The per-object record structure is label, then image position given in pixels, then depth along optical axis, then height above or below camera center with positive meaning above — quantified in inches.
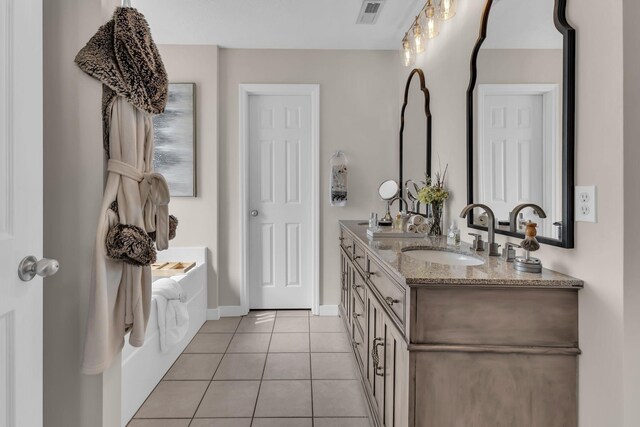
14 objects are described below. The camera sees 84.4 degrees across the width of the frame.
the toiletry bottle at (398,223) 91.9 -3.6
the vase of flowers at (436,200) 84.7 +2.3
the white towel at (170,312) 84.5 -25.5
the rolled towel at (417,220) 87.3 -2.6
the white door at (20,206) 33.0 +0.3
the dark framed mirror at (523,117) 46.3 +14.7
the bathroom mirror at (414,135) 100.7 +23.3
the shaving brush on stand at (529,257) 46.7 -6.5
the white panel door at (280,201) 134.9 +3.1
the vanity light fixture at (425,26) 80.6 +48.4
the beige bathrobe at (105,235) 44.1 -4.2
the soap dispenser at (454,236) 72.7 -5.5
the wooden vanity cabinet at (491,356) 43.1 -18.0
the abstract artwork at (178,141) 126.6 +24.5
